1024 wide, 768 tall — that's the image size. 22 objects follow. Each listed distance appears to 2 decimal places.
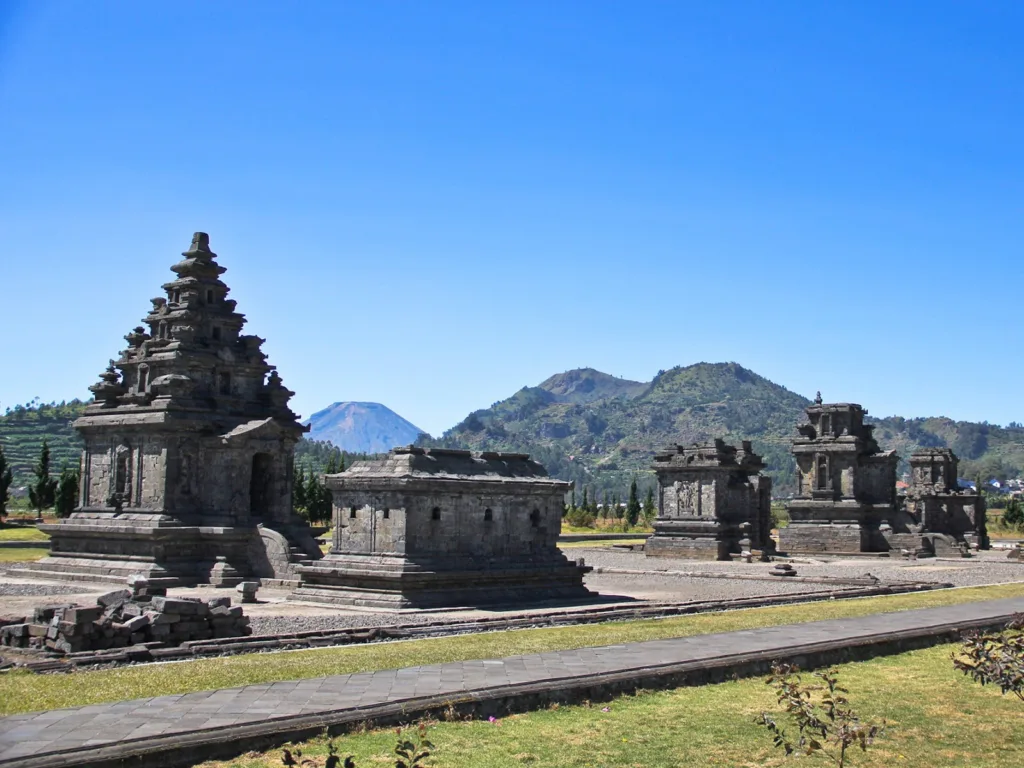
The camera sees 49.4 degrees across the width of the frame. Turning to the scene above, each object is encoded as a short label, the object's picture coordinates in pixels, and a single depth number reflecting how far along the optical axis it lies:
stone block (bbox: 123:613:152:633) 17.41
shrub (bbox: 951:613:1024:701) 11.00
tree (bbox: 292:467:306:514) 66.83
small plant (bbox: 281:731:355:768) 6.94
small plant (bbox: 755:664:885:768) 8.91
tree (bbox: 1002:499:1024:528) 79.06
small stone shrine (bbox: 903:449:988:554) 55.56
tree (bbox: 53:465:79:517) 57.28
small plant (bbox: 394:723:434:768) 7.52
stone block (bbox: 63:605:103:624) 16.70
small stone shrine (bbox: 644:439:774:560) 46.50
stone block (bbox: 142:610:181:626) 17.66
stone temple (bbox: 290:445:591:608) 24.66
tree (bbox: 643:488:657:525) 84.60
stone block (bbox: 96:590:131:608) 19.16
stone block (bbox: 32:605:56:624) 17.91
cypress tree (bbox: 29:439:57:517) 64.31
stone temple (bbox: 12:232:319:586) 31.83
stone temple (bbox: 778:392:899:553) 50.09
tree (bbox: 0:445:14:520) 61.81
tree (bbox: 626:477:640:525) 80.19
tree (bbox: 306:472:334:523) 65.75
